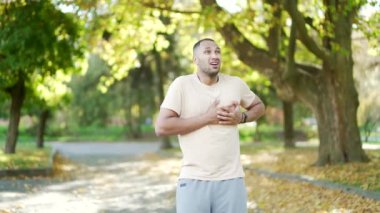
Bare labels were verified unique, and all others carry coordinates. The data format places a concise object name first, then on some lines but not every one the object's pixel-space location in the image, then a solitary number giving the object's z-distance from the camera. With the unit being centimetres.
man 389
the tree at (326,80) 1415
